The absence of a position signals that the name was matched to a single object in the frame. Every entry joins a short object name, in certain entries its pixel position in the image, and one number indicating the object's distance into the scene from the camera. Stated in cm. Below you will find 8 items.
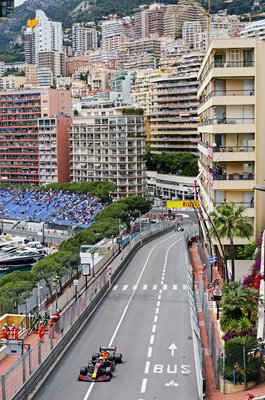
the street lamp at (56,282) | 4412
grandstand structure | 10441
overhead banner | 10794
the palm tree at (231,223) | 4256
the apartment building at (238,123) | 4803
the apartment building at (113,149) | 12500
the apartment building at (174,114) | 14538
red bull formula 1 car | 2833
